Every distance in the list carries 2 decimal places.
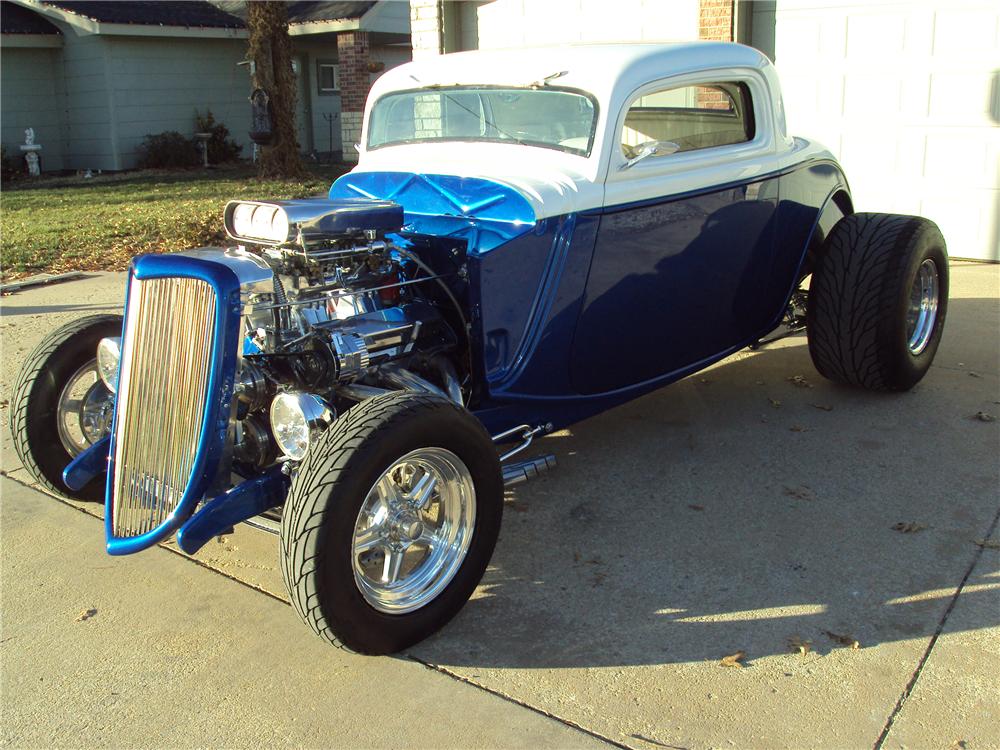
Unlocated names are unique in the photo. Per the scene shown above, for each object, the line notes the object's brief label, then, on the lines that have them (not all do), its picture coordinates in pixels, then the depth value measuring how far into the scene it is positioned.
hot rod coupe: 3.07
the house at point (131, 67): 17.41
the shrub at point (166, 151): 17.83
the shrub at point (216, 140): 18.62
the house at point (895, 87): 7.75
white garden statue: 17.11
